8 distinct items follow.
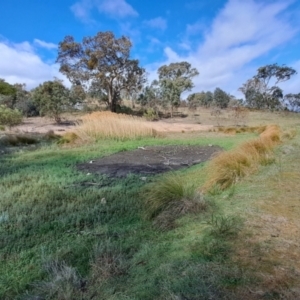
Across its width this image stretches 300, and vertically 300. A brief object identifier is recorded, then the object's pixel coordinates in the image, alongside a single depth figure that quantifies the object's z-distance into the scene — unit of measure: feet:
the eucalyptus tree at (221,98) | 125.70
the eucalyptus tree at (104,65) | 84.89
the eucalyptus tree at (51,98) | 62.59
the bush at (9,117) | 48.32
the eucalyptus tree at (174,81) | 97.50
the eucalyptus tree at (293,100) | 113.80
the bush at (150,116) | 78.78
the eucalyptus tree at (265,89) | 116.47
